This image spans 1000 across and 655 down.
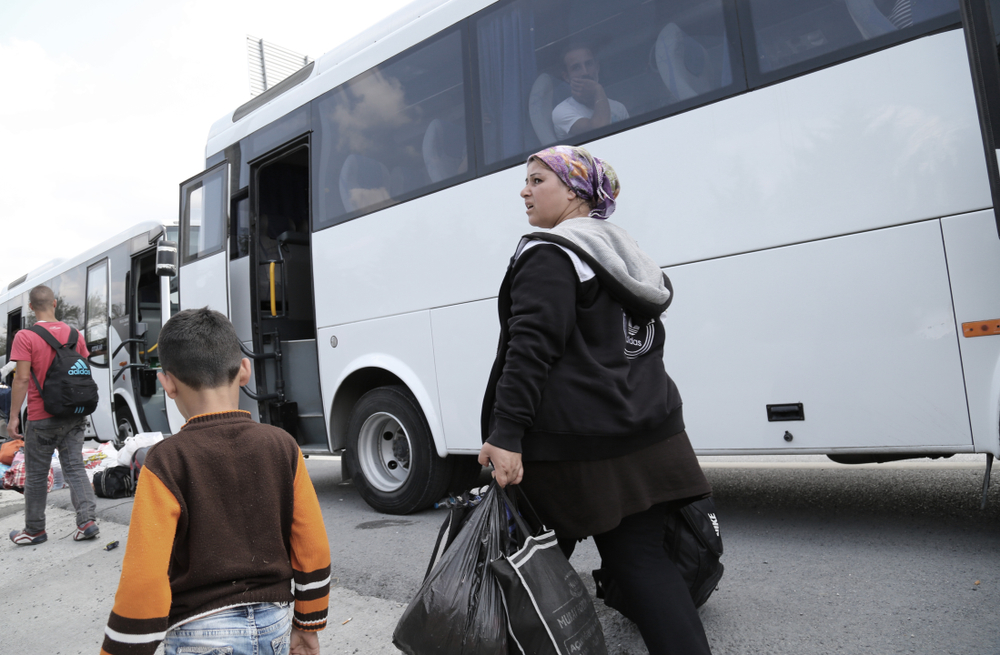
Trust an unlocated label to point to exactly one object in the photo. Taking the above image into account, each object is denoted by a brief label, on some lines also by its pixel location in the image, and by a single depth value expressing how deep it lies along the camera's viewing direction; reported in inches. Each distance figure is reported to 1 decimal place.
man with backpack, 190.9
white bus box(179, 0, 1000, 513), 116.6
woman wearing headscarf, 72.9
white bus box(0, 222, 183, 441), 374.0
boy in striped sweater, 56.9
